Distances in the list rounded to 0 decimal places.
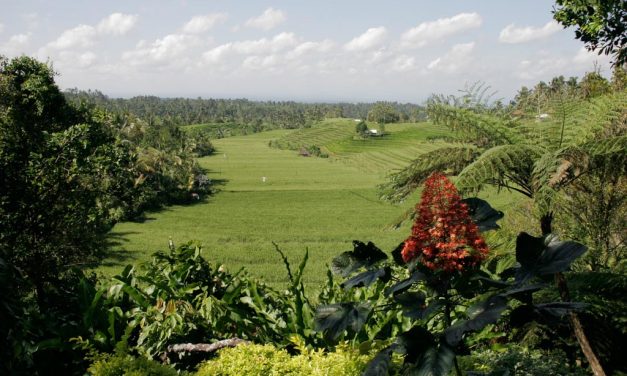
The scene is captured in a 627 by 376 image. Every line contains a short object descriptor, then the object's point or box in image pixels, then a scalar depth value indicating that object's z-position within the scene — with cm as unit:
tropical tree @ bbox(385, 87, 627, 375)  373
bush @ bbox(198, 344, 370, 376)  270
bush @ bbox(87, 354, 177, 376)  284
